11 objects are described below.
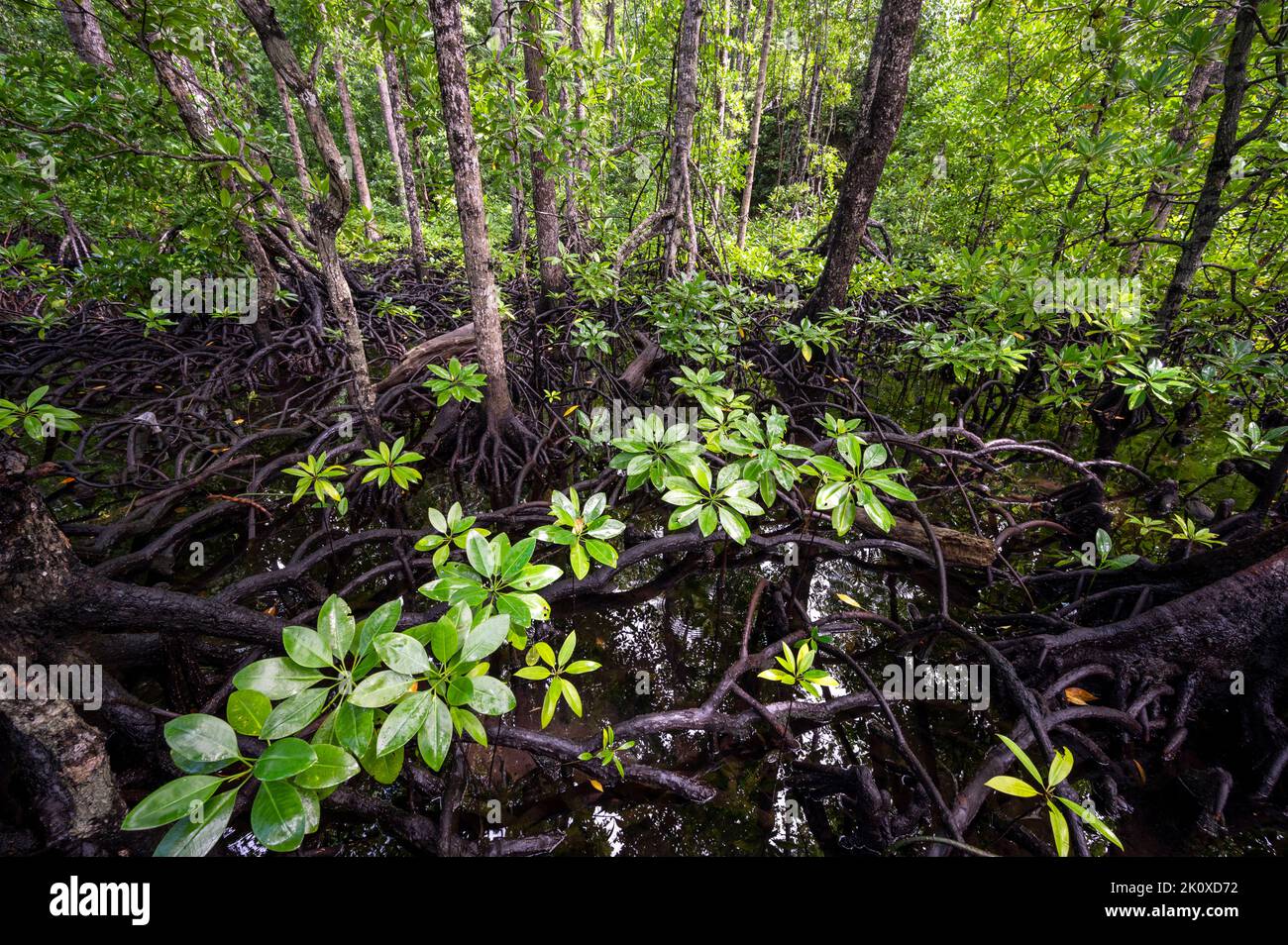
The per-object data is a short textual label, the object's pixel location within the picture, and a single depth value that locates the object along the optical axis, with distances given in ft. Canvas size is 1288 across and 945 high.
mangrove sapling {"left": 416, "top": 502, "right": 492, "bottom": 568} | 4.10
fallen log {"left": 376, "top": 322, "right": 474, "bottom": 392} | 13.08
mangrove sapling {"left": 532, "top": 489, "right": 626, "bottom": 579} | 3.78
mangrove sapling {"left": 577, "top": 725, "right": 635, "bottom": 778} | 5.06
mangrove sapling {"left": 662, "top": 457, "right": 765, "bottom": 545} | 3.95
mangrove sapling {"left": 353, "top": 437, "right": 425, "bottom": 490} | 5.72
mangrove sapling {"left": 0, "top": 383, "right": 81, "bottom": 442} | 5.53
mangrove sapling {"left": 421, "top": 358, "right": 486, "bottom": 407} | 6.92
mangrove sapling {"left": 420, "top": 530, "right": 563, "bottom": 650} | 3.28
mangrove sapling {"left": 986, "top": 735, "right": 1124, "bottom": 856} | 3.16
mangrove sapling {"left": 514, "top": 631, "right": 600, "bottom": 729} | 3.91
